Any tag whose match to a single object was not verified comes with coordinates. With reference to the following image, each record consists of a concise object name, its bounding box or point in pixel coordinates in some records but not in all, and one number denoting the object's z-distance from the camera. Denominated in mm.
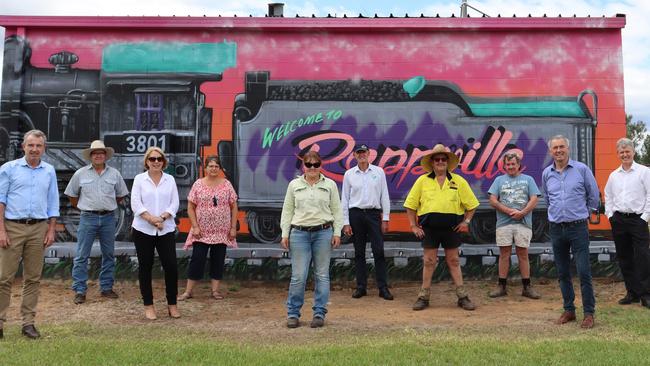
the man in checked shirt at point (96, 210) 6824
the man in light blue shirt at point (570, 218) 5398
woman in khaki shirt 5590
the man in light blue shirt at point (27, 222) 5109
